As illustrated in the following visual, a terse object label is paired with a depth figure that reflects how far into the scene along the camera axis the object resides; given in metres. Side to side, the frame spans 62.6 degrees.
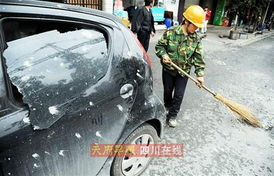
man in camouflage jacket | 2.80
